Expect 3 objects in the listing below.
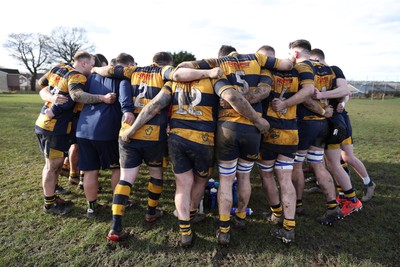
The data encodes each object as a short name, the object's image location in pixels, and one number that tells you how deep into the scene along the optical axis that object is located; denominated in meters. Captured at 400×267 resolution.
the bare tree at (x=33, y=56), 60.22
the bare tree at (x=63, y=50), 59.50
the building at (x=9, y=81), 67.75
